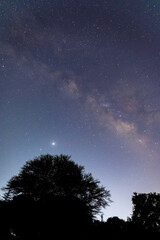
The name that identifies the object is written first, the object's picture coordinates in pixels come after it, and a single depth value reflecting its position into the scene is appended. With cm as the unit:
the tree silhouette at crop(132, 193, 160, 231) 3706
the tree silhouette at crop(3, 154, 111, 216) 3281
